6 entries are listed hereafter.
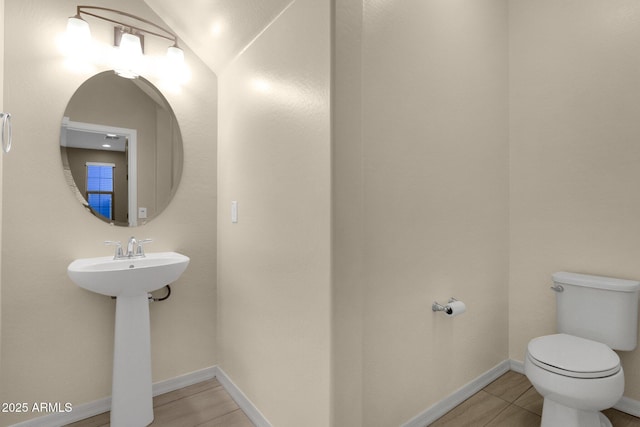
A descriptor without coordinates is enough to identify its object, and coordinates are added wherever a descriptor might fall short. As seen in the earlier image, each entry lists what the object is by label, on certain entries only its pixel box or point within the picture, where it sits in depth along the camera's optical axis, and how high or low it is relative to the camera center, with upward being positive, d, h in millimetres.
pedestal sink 1656 -677
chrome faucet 1849 -216
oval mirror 1810 +390
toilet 1355 -661
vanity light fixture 1700 +1019
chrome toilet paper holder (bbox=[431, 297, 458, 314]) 1648 -499
